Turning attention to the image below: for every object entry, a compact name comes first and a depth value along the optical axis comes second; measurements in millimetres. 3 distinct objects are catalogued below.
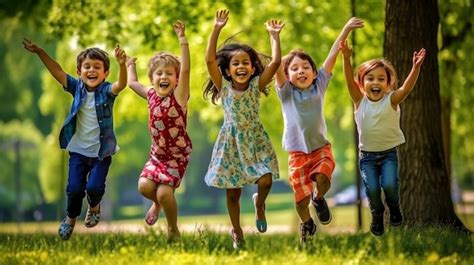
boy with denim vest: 16016
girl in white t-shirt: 15844
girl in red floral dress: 15469
